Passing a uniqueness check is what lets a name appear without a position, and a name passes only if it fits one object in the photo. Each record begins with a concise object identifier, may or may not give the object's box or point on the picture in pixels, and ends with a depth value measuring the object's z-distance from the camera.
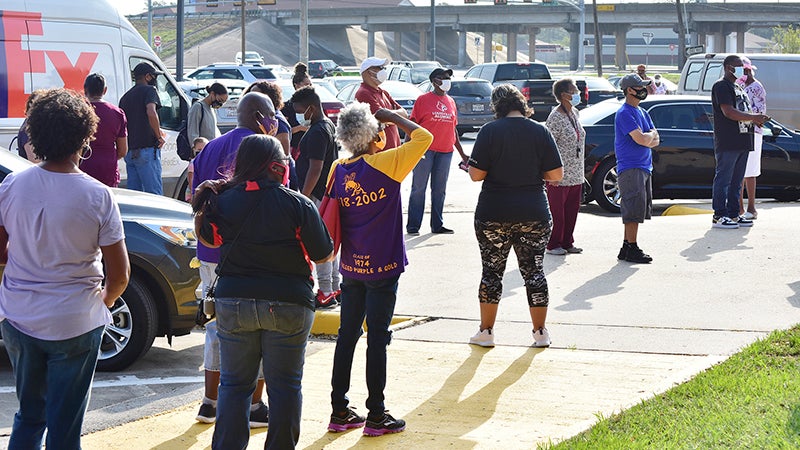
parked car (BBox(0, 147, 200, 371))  7.52
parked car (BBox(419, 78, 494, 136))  29.08
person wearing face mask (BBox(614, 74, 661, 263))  10.45
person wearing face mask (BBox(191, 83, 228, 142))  11.30
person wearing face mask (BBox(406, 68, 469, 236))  12.42
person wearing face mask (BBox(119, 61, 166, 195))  11.91
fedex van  12.09
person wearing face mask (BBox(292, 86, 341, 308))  8.40
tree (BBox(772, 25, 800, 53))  75.00
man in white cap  11.11
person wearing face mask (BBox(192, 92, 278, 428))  6.18
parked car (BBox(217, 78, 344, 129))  19.14
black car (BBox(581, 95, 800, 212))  14.91
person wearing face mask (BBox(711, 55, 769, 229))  12.17
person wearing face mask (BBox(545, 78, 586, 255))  10.69
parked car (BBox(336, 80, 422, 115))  28.47
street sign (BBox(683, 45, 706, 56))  29.41
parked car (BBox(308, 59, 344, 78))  58.88
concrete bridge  101.88
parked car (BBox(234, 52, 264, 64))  76.39
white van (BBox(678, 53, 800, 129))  21.39
